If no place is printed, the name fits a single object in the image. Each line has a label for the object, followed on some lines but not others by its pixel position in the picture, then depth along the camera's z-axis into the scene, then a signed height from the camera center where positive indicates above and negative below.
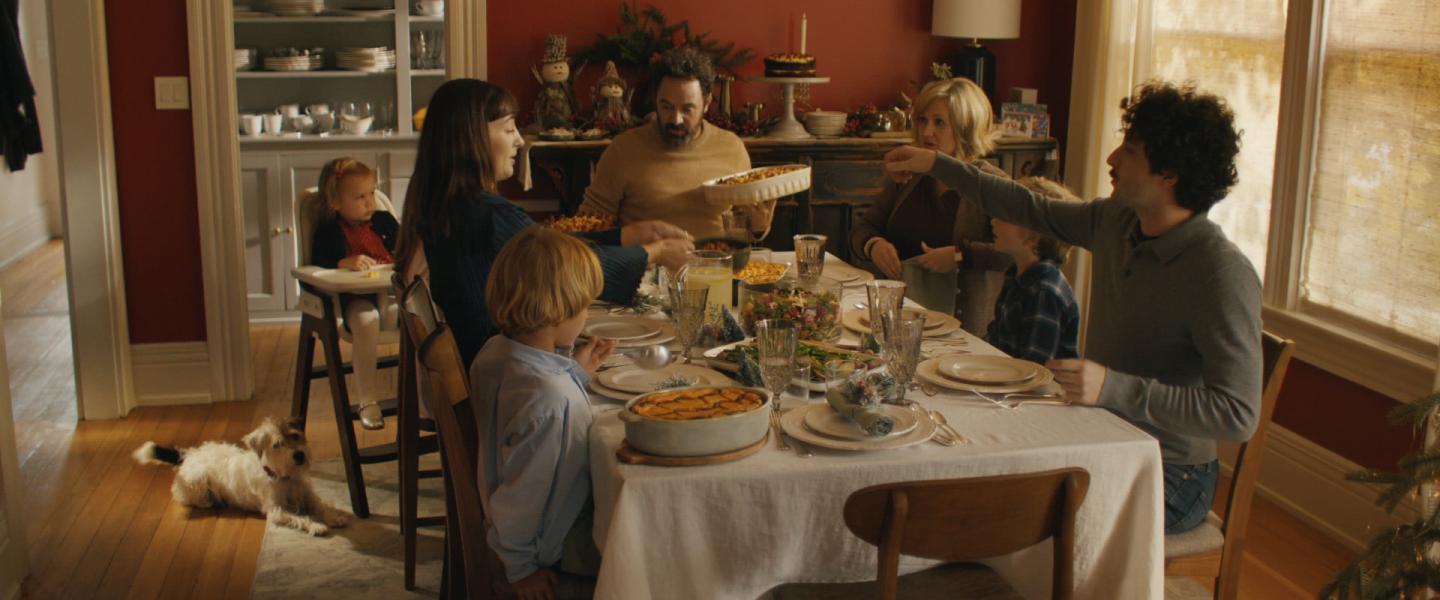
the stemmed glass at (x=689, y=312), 2.45 -0.44
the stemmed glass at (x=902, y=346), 2.19 -0.45
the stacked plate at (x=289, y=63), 5.80 +0.05
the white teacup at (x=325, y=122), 5.90 -0.22
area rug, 3.20 -1.26
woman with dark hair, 2.74 -0.27
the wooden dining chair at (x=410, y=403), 2.55 -0.69
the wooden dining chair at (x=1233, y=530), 2.35 -0.82
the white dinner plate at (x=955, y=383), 2.29 -0.53
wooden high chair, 3.59 -0.75
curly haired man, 2.21 -0.39
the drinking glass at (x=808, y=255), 3.05 -0.41
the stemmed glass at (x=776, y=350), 2.11 -0.44
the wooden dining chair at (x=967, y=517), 1.72 -0.59
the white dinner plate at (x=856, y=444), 1.98 -0.55
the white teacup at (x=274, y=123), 5.83 -0.22
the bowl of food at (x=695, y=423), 1.91 -0.51
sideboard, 5.09 -0.36
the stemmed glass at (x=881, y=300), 2.42 -0.41
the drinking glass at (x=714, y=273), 2.84 -0.42
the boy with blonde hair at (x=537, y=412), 2.04 -0.54
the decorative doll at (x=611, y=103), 5.07 -0.09
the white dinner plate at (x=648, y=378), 2.29 -0.54
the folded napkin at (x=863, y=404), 2.00 -0.51
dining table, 1.90 -0.65
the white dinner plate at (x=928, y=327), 2.73 -0.51
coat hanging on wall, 5.90 -0.15
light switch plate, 4.47 -0.08
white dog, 3.50 -1.13
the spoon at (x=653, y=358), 2.44 -0.53
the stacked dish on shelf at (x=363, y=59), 5.89 +0.07
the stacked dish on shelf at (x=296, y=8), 5.78 +0.30
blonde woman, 3.43 -0.39
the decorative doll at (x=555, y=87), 5.07 -0.03
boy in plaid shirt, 2.77 -0.47
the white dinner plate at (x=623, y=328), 2.68 -0.52
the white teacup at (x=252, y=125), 5.75 -0.23
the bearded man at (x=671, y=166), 3.96 -0.27
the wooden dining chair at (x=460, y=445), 2.07 -0.61
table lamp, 5.22 +0.27
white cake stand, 5.14 -0.18
